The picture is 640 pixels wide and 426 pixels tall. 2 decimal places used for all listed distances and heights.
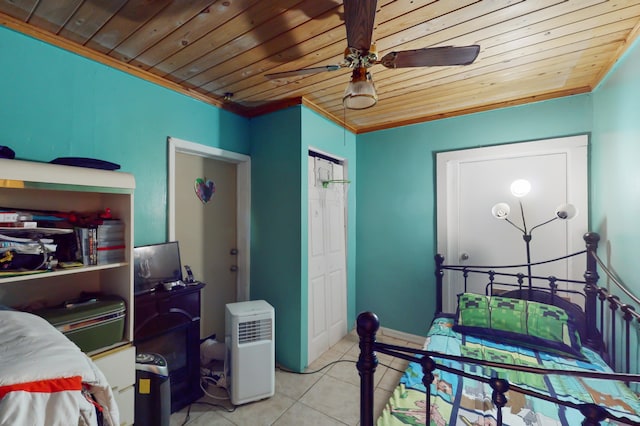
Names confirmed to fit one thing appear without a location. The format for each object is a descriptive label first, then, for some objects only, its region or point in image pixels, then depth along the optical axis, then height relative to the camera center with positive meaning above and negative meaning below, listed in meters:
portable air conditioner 2.06 -1.08
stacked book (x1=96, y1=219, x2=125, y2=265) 1.59 -0.17
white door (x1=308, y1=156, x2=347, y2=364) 2.73 -0.51
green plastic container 1.42 -0.57
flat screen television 1.94 -0.39
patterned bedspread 1.37 -1.02
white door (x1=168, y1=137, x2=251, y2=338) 2.40 -0.09
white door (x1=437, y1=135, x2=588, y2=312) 2.39 +0.06
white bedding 0.79 -0.51
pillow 1.96 -0.87
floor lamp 2.19 -0.02
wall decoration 2.54 +0.22
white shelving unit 1.36 -0.27
